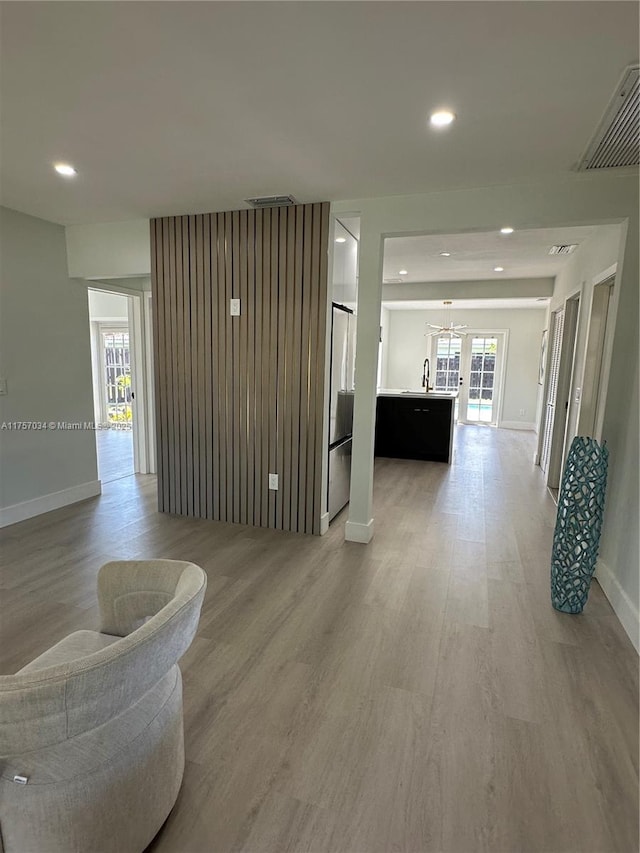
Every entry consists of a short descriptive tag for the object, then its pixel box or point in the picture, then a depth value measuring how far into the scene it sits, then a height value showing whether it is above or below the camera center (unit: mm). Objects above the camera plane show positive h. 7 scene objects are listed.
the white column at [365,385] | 3273 -147
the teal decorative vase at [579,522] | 2529 -854
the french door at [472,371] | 10039 -69
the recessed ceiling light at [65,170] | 2746 +1155
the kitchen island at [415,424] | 6414 -832
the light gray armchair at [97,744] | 1015 -971
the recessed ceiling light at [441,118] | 2037 +1135
